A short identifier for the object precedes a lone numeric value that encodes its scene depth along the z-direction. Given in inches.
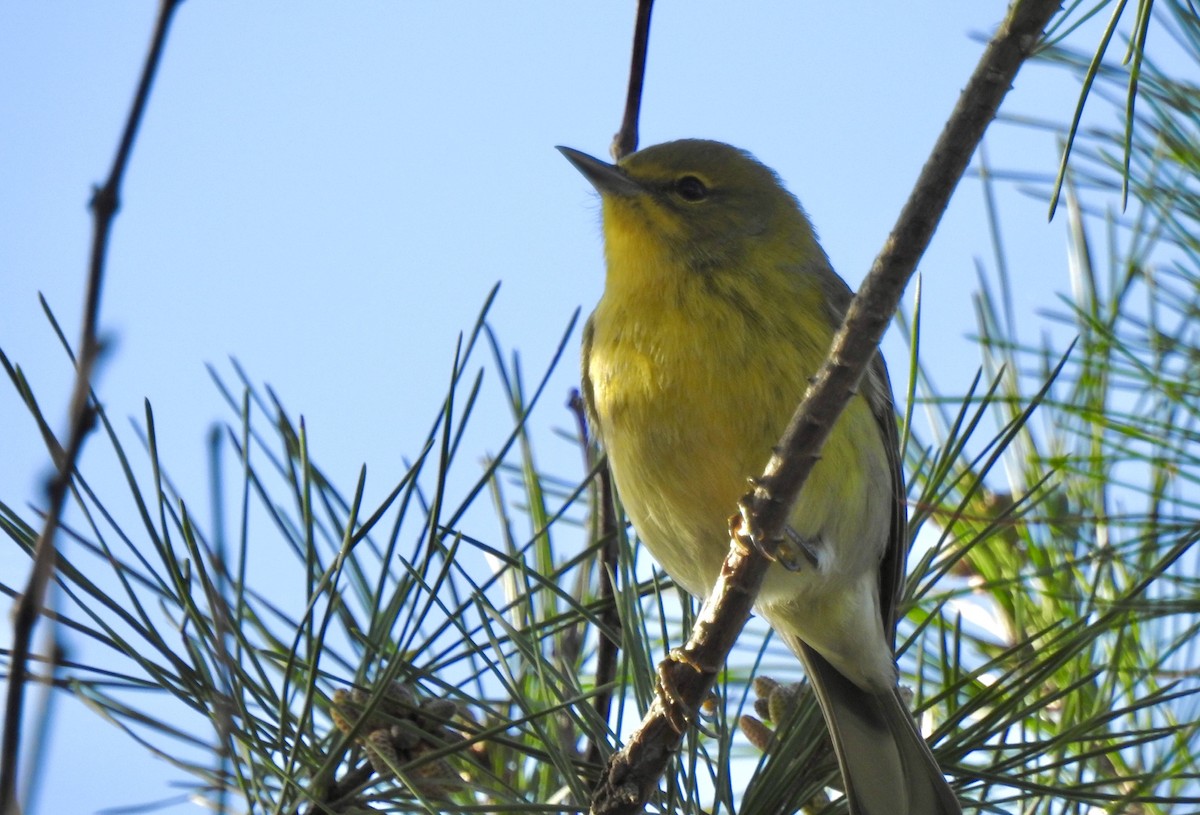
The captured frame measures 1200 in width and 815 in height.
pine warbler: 229.3
